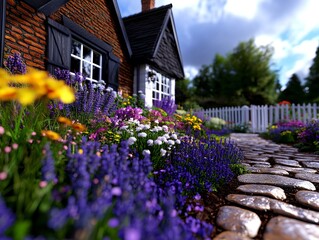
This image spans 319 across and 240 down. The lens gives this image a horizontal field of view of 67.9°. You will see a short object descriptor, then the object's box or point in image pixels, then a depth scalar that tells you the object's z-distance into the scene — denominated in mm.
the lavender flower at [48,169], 1013
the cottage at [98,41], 4086
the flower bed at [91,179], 851
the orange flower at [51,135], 1171
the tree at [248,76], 22281
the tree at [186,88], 21350
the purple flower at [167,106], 6262
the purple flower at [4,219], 660
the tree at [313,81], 25578
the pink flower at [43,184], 970
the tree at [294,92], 26688
